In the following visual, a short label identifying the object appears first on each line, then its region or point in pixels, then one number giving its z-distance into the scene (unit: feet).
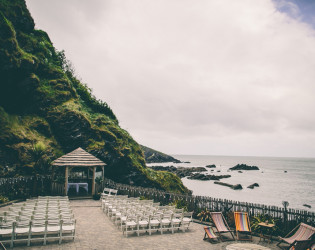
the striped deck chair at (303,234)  27.79
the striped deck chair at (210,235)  30.60
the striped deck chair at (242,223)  32.58
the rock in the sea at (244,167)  359.93
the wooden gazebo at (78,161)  61.02
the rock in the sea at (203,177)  213.73
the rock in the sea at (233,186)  158.35
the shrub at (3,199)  50.42
